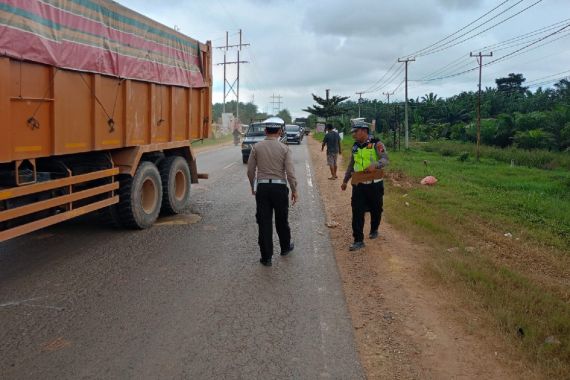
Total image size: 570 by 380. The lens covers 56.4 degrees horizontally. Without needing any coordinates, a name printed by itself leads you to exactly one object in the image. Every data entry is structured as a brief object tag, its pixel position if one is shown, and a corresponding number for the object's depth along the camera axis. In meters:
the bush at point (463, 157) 27.60
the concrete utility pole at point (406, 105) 37.56
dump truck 5.34
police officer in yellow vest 7.21
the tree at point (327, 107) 69.25
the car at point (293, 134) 38.91
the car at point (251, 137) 21.56
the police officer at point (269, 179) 6.38
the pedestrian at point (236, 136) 40.53
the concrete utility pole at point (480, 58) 38.10
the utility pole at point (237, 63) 56.91
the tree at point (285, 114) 144.77
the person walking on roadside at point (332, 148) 16.22
